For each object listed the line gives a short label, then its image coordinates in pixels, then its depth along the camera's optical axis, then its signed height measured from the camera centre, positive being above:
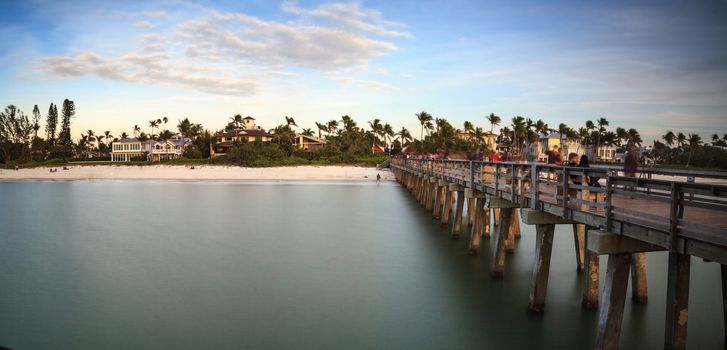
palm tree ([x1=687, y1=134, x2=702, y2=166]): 92.11 +2.44
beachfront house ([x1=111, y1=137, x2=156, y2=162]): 102.93 -0.64
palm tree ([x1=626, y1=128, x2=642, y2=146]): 100.35 +3.93
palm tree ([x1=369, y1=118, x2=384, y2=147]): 105.75 +4.77
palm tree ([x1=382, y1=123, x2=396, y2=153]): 105.56 +3.93
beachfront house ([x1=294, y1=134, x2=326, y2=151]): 92.12 +1.16
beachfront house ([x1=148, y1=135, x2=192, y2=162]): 97.94 -0.81
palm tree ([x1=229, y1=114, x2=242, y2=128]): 111.00 +6.13
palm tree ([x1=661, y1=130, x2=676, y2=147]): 109.69 +3.47
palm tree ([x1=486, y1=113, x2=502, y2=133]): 111.95 +7.31
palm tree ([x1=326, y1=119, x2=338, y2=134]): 108.81 +5.20
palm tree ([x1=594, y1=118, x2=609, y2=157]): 103.75 +5.97
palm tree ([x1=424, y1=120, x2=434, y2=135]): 103.56 +5.06
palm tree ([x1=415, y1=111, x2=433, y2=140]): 103.06 +6.73
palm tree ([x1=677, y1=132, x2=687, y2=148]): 106.75 +3.20
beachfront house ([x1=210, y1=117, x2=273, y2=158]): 89.29 +1.71
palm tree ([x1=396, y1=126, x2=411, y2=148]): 102.81 +3.25
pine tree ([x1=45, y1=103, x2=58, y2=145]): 114.94 +5.20
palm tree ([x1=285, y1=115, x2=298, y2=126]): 111.18 +6.10
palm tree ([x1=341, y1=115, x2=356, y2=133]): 100.71 +5.12
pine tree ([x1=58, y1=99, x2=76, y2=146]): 116.31 +6.80
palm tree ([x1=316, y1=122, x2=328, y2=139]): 109.11 +4.76
